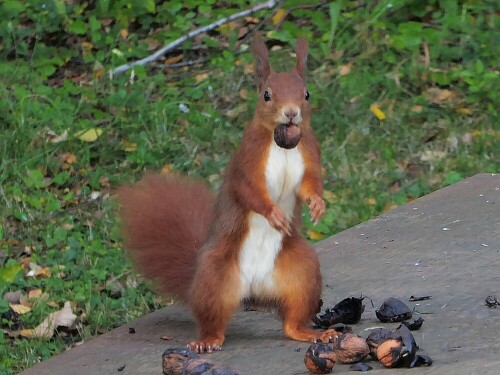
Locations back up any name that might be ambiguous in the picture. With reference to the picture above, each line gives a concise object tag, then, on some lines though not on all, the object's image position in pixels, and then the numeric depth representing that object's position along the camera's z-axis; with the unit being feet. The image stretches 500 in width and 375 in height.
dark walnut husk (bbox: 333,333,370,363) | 15.20
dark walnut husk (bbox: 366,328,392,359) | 15.08
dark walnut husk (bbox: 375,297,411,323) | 17.20
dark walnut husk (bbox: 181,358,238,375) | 14.39
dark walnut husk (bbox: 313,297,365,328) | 17.60
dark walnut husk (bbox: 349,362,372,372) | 14.88
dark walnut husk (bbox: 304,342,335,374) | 14.75
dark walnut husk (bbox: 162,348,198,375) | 15.10
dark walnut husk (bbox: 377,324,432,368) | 14.58
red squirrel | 16.74
